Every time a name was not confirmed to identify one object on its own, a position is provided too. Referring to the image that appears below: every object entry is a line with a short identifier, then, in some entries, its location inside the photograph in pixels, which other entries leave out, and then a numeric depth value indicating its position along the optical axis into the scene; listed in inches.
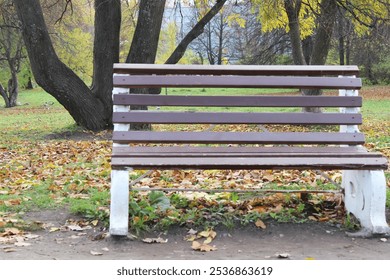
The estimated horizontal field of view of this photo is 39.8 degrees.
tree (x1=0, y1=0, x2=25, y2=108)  1198.0
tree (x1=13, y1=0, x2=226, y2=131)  417.1
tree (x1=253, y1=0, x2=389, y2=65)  527.8
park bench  151.3
